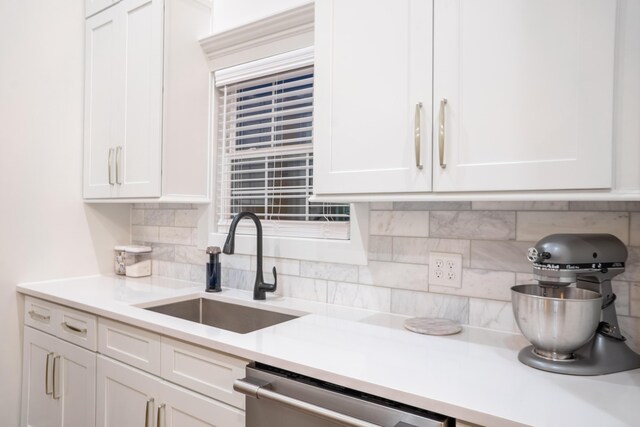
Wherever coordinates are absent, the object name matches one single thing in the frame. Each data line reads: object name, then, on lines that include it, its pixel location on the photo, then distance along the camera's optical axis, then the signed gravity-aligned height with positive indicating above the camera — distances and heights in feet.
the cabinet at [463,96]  3.41 +1.06
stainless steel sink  6.10 -1.58
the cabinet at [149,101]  6.95 +1.78
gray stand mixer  3.45 -0.80
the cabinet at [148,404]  4.55 -2.28
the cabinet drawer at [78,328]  6.04 -1.77
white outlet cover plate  5.09 -0.69
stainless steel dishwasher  3.27 -1.60
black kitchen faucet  6.23 -0.98
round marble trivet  4.67 -1.27
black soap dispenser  6.92 -1.01
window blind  6.61 +0.86
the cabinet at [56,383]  6.16 -2.72
